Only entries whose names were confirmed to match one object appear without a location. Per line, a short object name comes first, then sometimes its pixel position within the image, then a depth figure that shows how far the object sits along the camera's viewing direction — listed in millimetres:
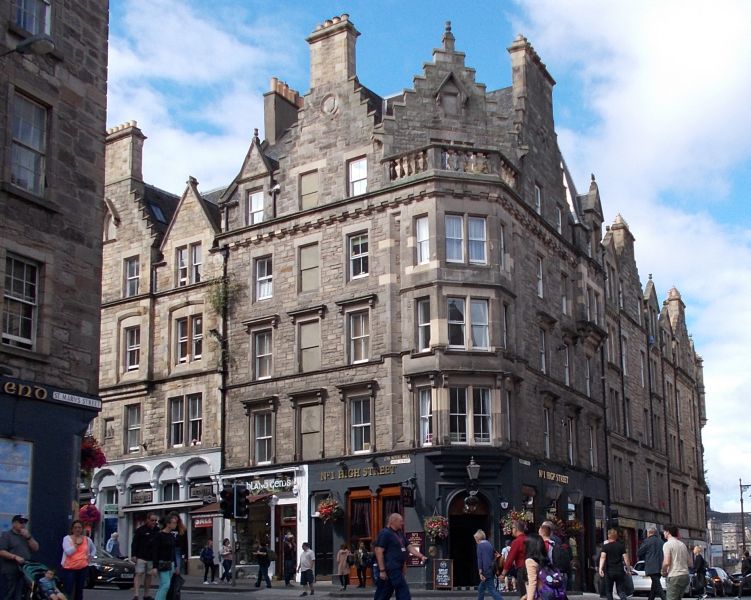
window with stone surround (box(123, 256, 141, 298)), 46906
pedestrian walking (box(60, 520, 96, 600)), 17953
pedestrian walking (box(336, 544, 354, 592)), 35219
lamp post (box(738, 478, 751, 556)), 81462
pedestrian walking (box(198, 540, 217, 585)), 37938
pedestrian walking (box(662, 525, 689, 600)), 18719
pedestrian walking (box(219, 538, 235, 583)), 38469
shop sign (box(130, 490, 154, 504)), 44250
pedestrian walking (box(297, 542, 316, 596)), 31842
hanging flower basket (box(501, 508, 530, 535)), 36500
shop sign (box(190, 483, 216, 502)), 42344
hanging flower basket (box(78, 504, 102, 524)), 24469
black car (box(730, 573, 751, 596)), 32069
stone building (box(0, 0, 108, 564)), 20734
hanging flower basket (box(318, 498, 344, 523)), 38094
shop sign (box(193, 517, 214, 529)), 41625
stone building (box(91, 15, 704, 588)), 37438
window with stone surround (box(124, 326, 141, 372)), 46094
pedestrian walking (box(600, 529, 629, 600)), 21578
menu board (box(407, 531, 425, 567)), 35950
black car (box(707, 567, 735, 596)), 42022
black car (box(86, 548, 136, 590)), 30297
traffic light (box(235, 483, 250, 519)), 28312
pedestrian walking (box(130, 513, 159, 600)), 18312
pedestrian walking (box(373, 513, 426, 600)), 15953
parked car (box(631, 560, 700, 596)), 35719
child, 15977
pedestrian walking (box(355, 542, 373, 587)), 36219
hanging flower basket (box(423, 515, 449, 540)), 35531
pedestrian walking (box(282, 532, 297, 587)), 37219
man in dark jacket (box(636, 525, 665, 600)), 20672
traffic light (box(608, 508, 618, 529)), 48381
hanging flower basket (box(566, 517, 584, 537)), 42500
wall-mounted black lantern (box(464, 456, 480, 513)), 36156
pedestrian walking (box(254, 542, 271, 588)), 34250
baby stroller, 16344
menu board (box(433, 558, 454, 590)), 34938
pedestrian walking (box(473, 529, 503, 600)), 22438
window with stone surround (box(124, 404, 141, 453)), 45438
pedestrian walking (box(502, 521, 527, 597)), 17500
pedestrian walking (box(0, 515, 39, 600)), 16469
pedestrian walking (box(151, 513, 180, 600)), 17953
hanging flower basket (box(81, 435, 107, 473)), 26266
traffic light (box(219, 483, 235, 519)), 28219
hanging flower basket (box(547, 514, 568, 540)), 40028
